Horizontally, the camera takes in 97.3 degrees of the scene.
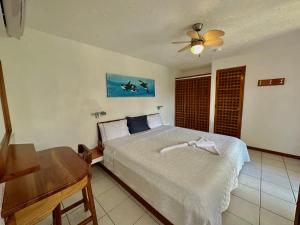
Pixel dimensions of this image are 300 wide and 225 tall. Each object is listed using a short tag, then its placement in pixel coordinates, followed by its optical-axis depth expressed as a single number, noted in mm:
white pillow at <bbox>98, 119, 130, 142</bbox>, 2502
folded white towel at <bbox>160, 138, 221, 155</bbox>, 1873
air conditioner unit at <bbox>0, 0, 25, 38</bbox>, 998
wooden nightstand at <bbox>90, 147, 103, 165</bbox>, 2219
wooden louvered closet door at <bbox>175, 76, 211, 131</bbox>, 3984
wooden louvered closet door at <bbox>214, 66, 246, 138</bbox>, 3297
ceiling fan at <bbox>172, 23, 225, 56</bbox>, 1695
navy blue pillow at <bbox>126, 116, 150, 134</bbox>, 2947
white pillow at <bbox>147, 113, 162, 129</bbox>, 3364
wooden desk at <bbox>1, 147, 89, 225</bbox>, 801
